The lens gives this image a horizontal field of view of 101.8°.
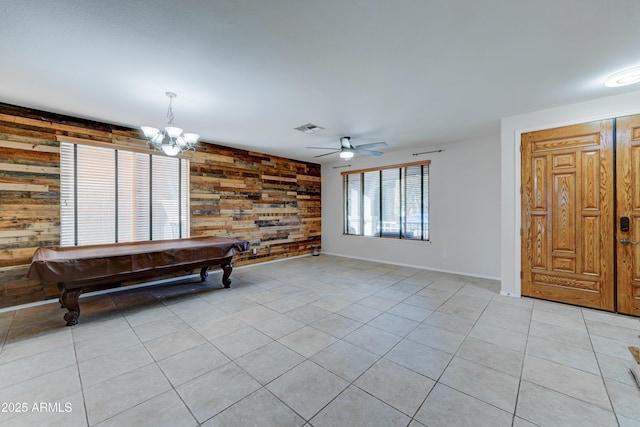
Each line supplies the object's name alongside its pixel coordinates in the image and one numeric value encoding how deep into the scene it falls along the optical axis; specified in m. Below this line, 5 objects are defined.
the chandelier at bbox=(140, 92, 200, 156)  2.97
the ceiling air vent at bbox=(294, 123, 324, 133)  4.24
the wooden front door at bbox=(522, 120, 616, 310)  3.24
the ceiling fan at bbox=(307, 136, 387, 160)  4.67
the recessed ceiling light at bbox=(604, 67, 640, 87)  2.56
